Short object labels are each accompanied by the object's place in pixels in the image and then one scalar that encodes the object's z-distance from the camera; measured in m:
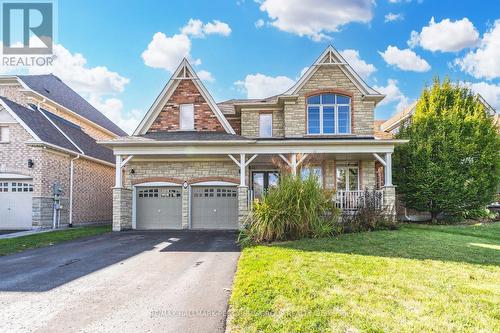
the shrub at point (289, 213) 9.88
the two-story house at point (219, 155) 15.99
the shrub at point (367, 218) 11.94
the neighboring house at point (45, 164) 14.66
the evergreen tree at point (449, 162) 14.99
